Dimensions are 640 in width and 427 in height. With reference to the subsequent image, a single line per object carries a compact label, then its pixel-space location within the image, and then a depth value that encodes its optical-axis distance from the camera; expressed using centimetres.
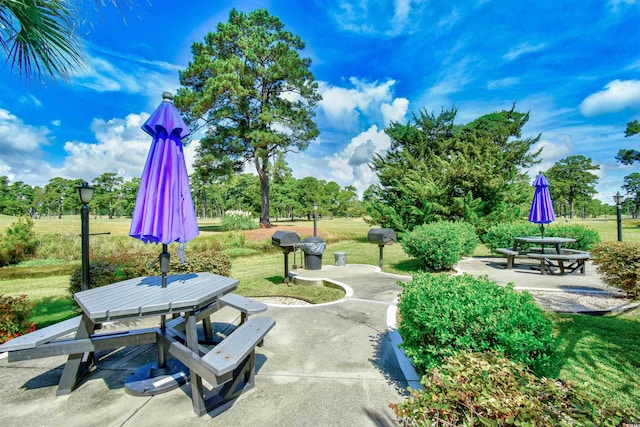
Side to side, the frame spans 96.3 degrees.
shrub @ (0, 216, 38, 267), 1195
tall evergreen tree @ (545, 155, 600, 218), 5154
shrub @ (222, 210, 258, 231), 2216
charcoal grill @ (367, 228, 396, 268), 825
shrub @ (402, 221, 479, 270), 775
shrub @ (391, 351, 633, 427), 138
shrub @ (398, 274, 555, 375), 225
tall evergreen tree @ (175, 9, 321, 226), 2012
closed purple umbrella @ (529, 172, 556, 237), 877
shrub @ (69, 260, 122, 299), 504
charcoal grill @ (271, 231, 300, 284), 654
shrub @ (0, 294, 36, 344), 377
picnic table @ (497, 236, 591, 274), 763
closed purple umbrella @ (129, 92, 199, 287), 283
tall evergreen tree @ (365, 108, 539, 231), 1584
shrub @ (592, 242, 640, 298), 540
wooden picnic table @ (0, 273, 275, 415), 235
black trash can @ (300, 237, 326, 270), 830
